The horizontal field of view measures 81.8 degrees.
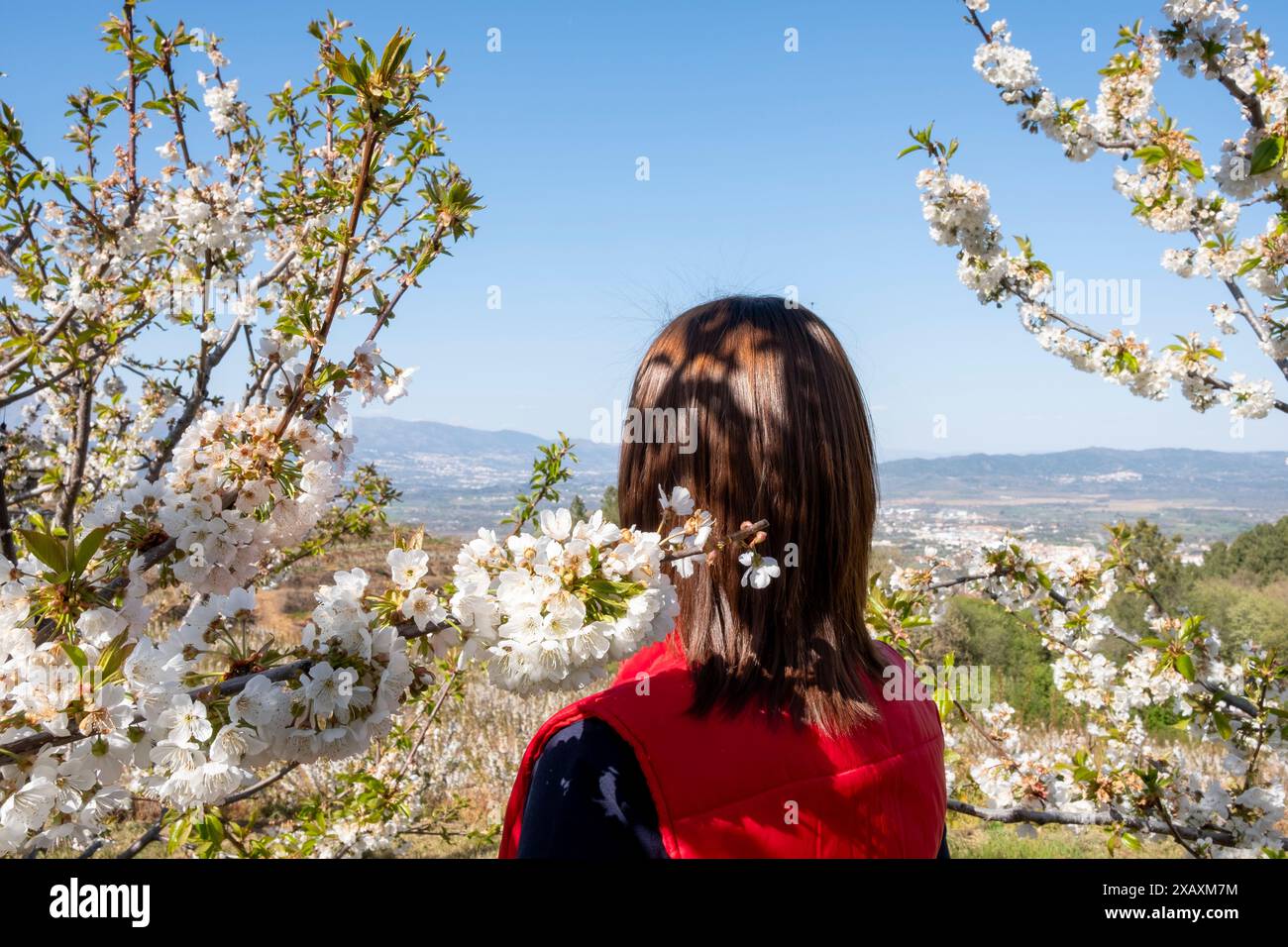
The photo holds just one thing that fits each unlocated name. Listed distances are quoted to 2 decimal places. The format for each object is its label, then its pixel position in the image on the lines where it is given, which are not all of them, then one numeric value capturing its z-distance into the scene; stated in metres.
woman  0.91
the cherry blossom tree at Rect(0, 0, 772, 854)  0.89
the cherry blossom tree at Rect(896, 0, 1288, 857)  2.32
